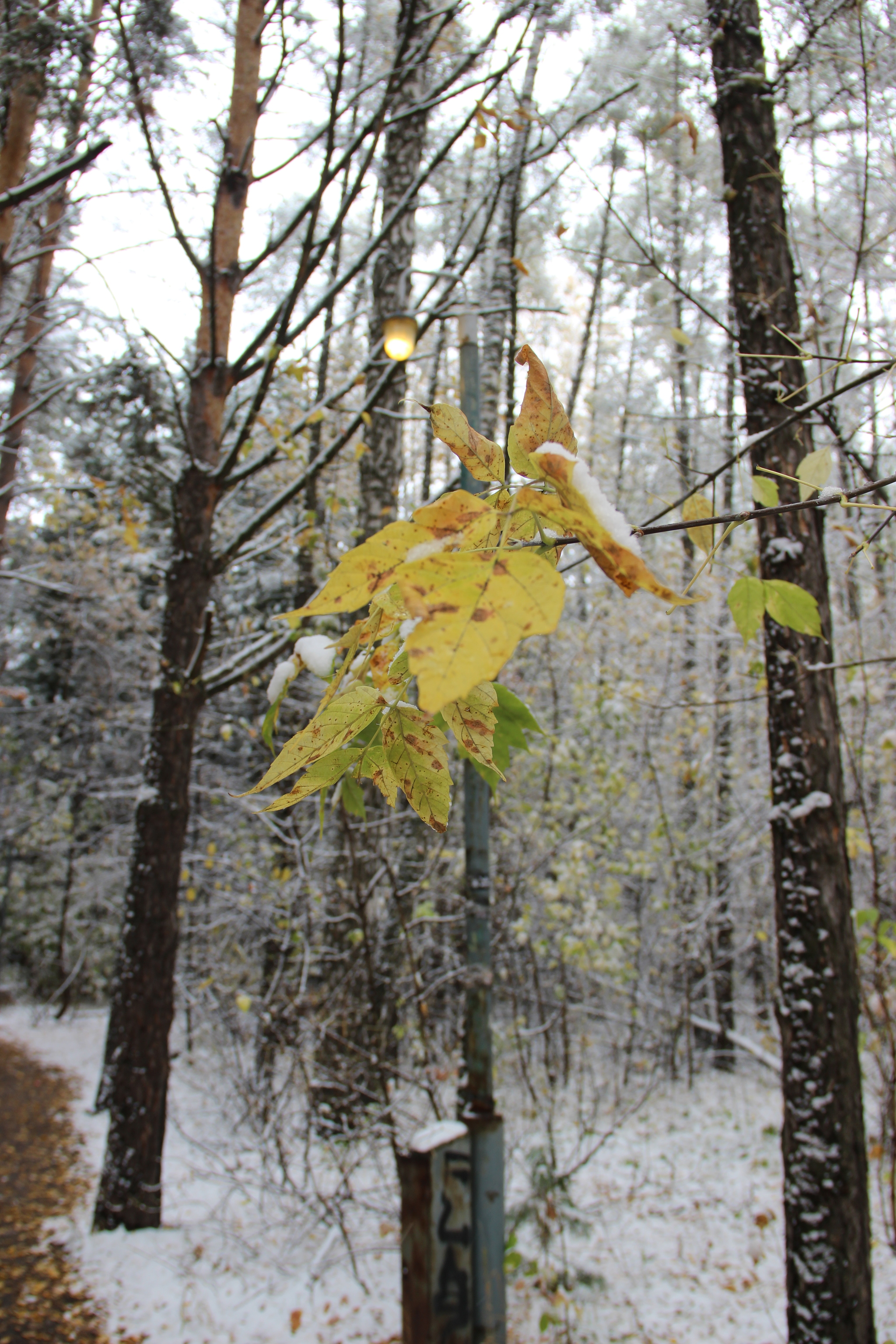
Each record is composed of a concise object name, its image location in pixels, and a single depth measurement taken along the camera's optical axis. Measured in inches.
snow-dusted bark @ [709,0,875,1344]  85.4
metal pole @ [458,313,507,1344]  103.7
